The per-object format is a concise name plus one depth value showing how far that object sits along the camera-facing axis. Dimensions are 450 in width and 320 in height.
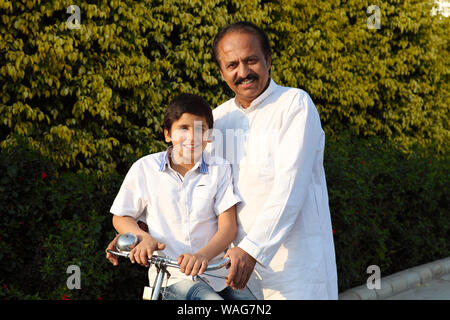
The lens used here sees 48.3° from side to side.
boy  2.12
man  2.09
